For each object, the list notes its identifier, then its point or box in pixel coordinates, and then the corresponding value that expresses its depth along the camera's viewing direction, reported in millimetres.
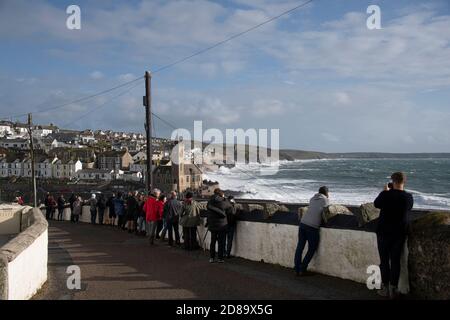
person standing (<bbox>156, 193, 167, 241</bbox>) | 13920
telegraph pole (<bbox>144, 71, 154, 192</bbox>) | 20047
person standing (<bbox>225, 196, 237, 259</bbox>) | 10523
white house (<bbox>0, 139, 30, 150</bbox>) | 137875
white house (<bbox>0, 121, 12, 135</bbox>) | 173725
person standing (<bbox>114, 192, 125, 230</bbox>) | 18711
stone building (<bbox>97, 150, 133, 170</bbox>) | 117188
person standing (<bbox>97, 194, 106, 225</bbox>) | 21422
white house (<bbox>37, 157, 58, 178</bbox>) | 112375
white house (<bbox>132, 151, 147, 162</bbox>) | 130188
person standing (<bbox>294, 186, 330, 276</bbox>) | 8367
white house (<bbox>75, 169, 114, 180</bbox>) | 107688
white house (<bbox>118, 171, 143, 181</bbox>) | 106500
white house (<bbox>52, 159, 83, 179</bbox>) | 111062
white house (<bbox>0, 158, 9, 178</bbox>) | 111938
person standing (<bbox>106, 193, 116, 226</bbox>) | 20038
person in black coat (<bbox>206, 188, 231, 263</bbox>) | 10195
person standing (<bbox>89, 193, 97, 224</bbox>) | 21734
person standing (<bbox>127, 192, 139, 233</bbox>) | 16938
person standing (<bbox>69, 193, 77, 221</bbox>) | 24231
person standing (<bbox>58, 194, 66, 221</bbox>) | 26198
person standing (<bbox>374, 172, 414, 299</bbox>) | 6746
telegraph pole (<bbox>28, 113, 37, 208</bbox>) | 33609
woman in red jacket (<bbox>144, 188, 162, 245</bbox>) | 13891
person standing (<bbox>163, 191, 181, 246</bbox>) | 12875
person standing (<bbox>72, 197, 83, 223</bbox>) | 23609
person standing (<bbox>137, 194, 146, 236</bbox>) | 16297
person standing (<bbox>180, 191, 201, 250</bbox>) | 11969
